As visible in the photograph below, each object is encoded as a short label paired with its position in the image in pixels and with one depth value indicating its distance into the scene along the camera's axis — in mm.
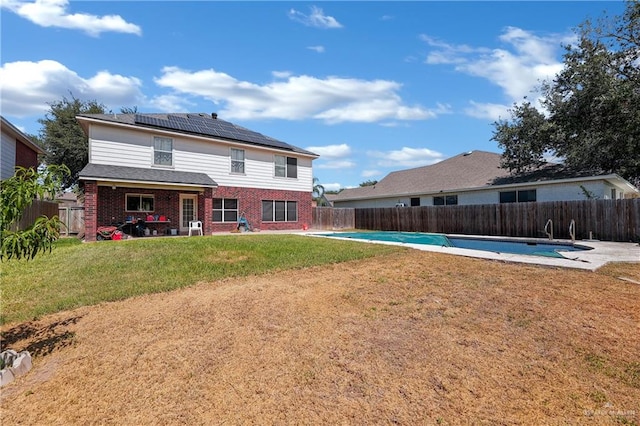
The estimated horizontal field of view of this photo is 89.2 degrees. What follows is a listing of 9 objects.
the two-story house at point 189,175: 14922
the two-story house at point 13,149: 13594
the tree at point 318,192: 45809
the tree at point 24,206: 3225
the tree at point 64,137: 26656
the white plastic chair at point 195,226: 16059
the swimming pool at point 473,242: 13141
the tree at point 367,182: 78125
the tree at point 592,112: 17609
